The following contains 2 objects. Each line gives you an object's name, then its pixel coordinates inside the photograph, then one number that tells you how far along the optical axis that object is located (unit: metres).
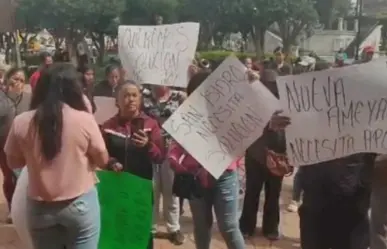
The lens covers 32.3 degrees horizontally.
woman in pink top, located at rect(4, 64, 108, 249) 2.98
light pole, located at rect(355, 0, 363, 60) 12.64
